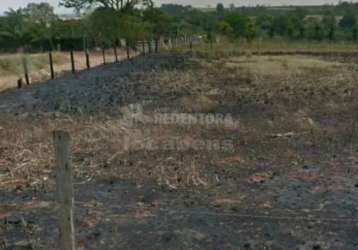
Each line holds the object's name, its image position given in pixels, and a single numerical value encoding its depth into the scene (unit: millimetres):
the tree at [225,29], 36281
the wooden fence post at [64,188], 2717
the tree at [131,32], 30438
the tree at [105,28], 30281
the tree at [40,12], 44500
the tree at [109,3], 40406
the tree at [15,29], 34469
